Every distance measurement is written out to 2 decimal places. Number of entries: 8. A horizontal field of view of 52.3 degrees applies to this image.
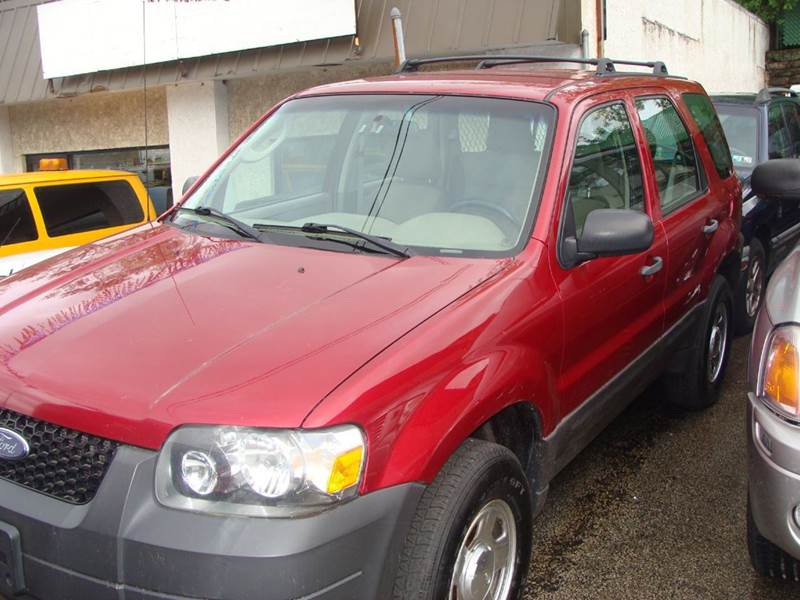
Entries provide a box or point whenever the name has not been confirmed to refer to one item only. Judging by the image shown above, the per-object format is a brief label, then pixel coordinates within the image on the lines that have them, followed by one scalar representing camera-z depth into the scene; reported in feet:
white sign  29.66
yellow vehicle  21.31
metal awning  25.58
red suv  6.47
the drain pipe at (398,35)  19.70
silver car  8.00
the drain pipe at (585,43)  25.72
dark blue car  19.43
